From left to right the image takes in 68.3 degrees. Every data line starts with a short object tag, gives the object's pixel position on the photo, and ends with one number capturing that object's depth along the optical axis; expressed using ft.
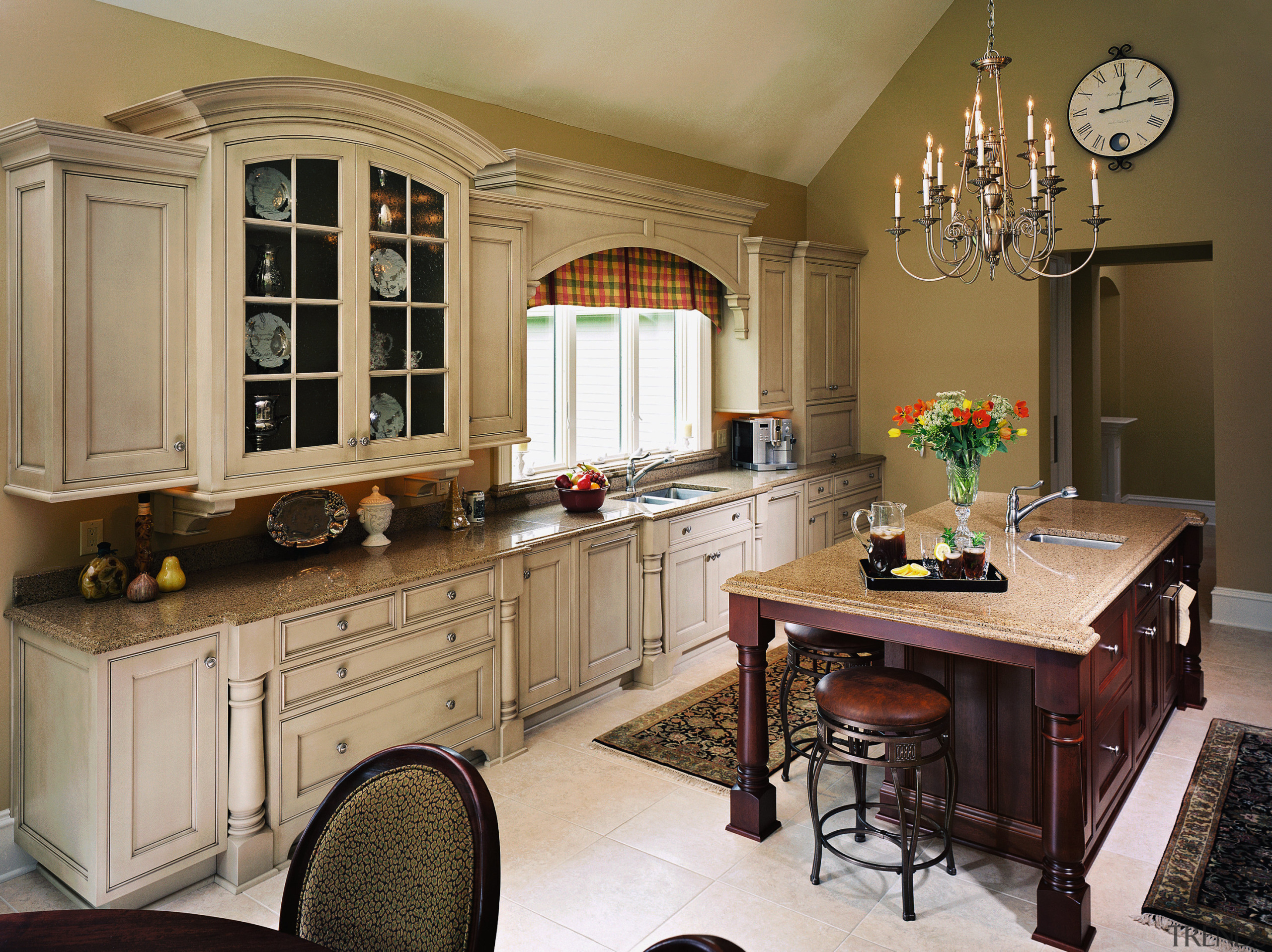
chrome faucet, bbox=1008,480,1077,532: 11.71
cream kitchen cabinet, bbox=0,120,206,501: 8.13
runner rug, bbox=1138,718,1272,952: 8.22
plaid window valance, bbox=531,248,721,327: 14.75
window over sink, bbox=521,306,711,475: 15.23
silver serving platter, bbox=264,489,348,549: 10.68
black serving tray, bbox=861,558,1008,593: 9.06
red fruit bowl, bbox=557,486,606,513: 13.91
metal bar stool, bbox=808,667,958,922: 8.05
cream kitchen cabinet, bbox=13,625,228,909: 8.04
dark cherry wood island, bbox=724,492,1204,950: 7.94
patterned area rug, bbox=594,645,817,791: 11.61
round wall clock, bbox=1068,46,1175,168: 17.04
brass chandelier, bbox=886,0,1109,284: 9.17
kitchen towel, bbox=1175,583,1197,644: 12.21
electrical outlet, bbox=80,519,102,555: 9.46
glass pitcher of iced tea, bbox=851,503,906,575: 9.51
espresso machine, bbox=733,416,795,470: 18.74
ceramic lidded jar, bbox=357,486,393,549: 11.46
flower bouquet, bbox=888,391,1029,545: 10.41
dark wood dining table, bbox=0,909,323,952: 4.23
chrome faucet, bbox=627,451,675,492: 16.05
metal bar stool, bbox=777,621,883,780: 10.11
